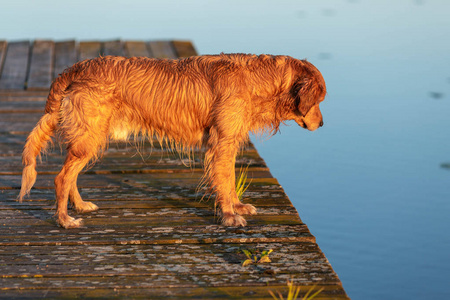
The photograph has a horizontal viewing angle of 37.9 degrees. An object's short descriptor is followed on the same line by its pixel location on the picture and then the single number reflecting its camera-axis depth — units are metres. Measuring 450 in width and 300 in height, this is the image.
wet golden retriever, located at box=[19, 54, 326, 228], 5.05
